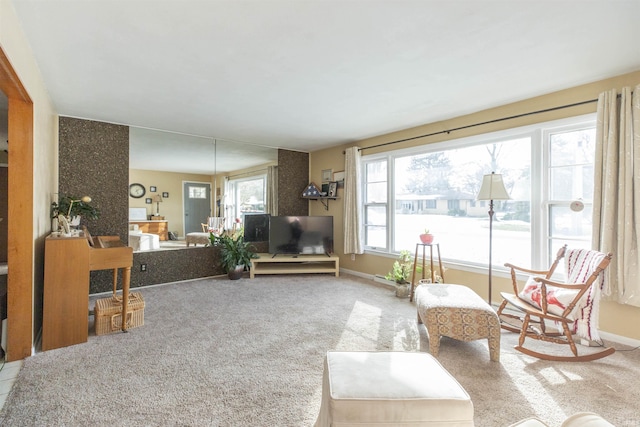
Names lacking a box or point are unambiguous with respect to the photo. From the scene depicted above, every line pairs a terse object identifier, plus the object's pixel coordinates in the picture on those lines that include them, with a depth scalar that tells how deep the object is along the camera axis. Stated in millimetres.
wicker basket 2752
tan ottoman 2293
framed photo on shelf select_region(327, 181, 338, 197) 5582
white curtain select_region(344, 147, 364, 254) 5105
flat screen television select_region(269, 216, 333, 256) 5258
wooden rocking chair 2312
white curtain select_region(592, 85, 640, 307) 2494
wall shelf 5828
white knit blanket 2316
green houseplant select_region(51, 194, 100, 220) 3190
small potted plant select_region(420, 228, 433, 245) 3834
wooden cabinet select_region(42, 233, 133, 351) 2467
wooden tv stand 5113
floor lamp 3039
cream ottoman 1161
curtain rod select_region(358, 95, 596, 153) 2907
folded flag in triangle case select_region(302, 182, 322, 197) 5762
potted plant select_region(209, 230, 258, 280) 4914
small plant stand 3745
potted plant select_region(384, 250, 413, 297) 3982
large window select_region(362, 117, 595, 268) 3018
